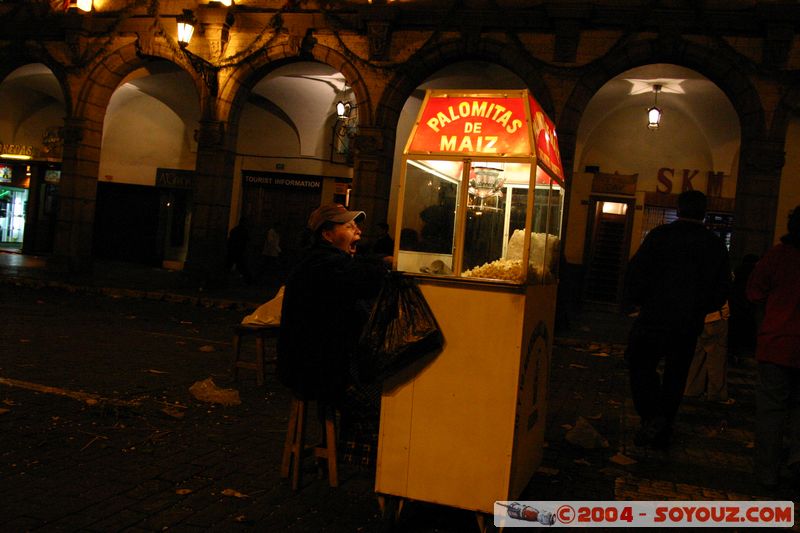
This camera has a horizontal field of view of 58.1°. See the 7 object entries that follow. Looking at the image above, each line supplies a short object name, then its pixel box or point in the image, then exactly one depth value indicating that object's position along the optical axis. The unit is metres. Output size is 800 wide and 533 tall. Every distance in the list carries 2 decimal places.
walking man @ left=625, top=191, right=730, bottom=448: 5.52
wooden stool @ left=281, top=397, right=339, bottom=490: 4.41
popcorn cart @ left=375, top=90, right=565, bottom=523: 3.75
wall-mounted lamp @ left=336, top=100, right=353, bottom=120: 19.58
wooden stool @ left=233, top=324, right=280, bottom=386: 6.85
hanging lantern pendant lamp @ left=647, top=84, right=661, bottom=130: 17.72
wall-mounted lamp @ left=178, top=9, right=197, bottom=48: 16.17
